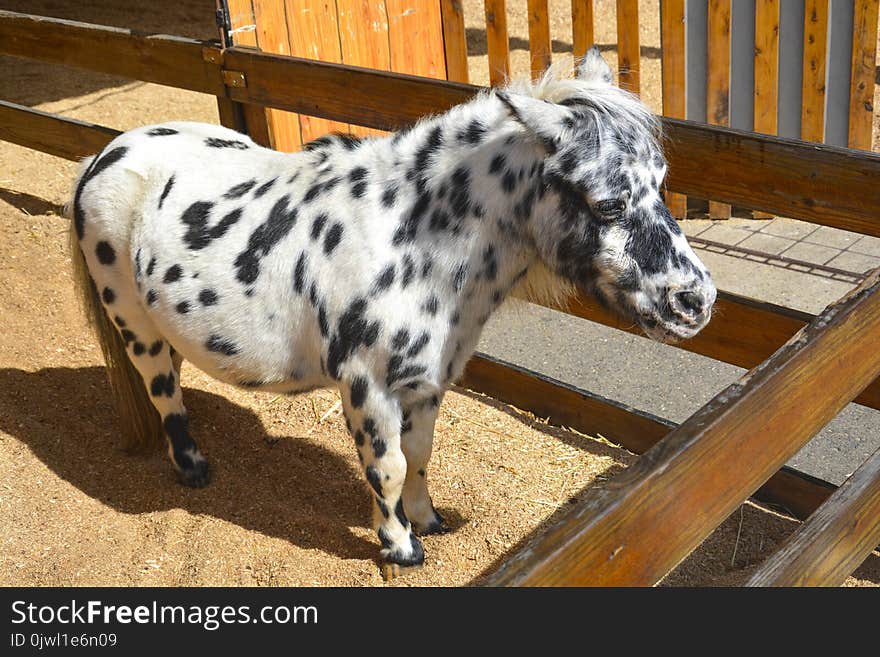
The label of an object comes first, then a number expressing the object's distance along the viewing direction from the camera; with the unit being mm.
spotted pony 2699
